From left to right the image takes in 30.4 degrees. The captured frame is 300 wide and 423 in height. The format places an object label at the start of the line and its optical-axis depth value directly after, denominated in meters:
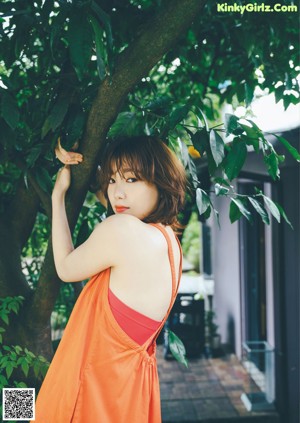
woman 1.63
